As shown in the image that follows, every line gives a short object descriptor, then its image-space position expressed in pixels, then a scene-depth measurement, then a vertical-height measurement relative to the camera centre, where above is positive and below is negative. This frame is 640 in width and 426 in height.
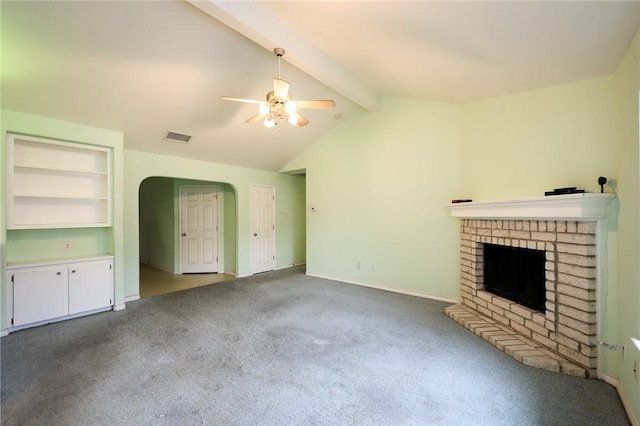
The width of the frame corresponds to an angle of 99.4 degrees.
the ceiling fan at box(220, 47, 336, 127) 2.54 +1.06
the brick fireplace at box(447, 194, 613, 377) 2.24 -0.63
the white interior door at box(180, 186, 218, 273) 6.28 -0.47
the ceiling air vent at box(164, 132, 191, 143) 4.15 +1.19
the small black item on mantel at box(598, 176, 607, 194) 2.23 +0.25
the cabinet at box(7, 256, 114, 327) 3.10 -0.94
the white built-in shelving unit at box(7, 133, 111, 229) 3.24 +0.38
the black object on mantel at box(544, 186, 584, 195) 2.36 +0.18
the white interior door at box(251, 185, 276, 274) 6.03 -0.38
